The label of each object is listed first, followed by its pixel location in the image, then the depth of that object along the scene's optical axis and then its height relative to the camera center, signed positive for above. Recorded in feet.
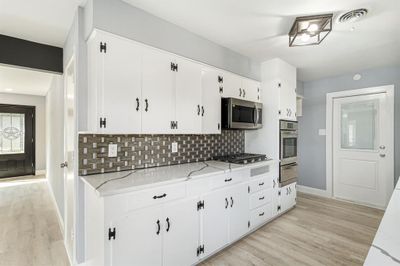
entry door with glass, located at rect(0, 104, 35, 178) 18.01 -0.71
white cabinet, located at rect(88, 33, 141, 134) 5.47 +1.36
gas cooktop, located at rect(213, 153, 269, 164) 8.46 -1.14
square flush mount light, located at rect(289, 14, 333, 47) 6.28 +3.52
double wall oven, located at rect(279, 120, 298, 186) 10.34 -1.03
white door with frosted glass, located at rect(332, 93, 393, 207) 11.46 -0.94
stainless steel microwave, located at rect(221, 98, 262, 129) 8.42 +0.85
